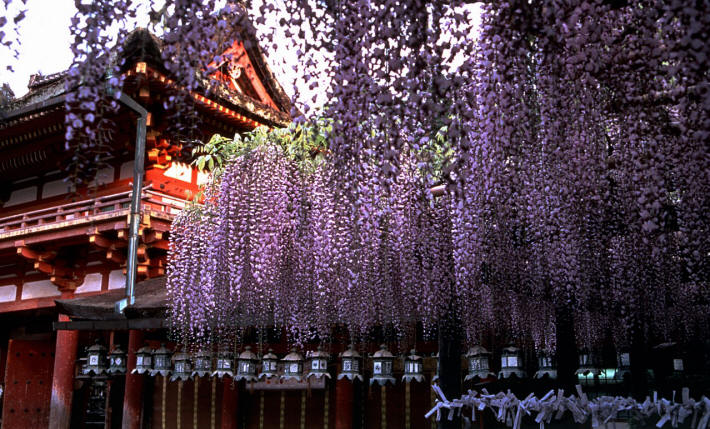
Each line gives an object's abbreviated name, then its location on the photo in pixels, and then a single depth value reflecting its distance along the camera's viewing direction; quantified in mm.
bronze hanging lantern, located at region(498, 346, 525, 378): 8000
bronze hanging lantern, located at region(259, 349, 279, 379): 9047
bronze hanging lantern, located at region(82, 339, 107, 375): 10195
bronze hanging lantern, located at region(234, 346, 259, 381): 9133
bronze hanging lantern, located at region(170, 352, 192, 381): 9632
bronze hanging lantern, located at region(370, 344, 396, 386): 8477
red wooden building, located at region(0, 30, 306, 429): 10250
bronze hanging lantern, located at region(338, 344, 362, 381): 8633
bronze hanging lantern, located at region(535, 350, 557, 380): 8266
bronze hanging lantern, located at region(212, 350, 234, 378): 9234
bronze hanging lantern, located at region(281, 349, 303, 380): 8914
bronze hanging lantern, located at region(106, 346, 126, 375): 10133
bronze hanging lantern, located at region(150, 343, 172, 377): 9703
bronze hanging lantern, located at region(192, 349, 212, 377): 9367
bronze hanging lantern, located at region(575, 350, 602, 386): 8938
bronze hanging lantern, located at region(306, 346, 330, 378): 8750
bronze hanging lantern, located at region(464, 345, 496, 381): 7949
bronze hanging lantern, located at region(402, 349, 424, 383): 8367
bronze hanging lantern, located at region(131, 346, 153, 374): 9688
